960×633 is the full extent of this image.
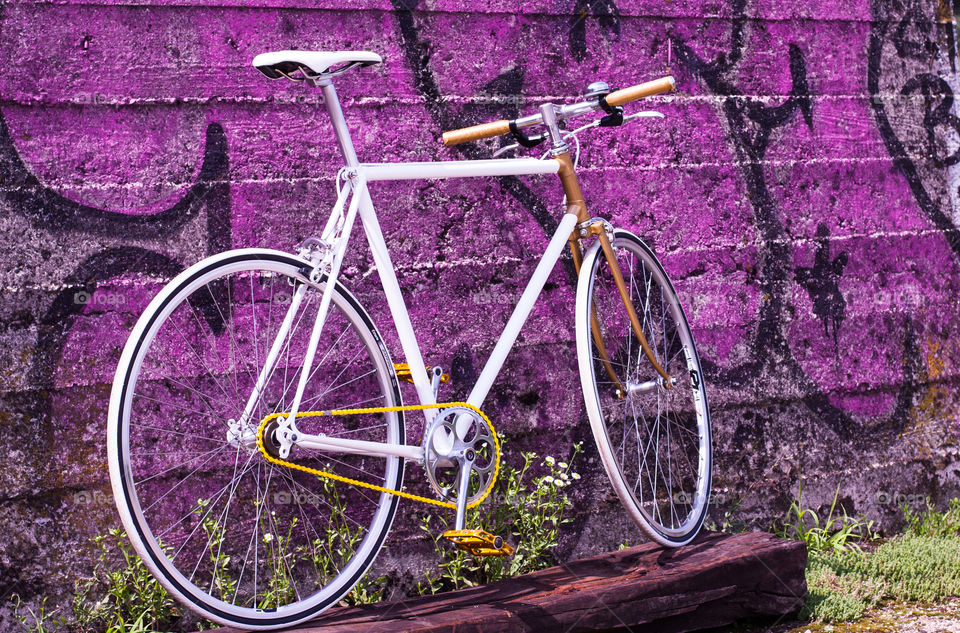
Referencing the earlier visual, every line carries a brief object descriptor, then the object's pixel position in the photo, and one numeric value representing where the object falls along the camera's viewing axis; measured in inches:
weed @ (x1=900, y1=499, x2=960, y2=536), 145.0
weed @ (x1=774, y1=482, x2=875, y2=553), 137.3
